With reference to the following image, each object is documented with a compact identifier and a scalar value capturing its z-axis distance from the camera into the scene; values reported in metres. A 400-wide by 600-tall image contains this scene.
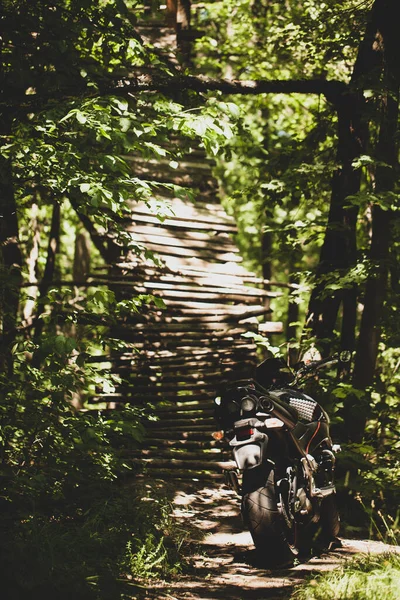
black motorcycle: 8.87
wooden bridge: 16.12
